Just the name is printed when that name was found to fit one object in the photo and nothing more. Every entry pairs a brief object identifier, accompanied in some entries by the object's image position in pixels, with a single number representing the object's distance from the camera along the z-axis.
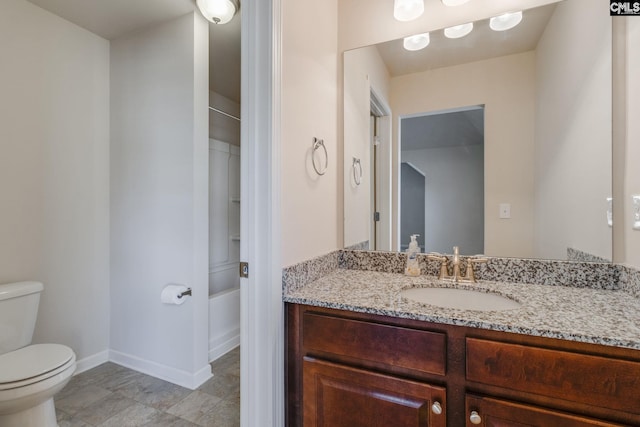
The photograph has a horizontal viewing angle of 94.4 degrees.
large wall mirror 1.19
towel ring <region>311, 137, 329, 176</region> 1.34
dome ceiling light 1.79
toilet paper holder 1.93
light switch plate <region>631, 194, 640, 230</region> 1.01
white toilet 1.37
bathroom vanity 0.74
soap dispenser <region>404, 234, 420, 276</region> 1.39
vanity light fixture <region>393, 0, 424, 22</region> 1.42
